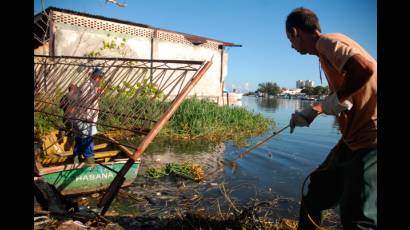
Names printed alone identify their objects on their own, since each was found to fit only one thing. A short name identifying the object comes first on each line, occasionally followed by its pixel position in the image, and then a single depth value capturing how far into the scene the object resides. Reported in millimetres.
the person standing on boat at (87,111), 4910
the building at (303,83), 142100
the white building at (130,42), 12320
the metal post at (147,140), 3344
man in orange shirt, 2131
